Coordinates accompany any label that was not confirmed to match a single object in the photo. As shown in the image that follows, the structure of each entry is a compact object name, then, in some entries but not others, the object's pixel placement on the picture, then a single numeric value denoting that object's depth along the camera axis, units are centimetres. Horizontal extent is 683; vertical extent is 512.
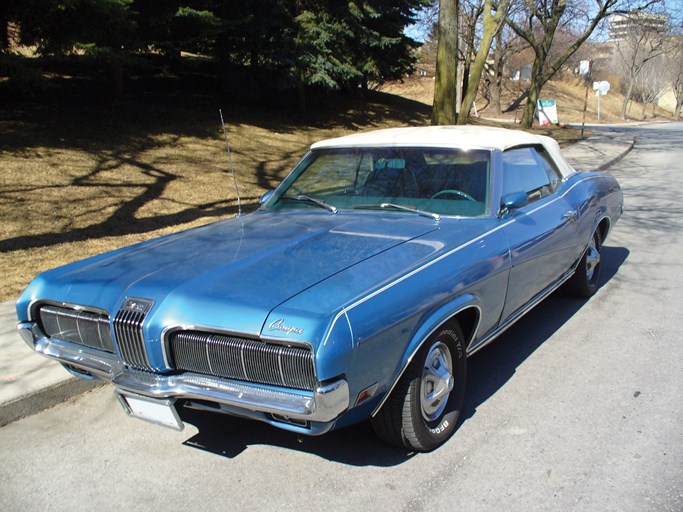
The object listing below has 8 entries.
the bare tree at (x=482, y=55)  1448
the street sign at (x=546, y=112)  2750
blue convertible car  252
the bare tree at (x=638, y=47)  2441
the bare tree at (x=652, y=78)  6206
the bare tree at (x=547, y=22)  2384
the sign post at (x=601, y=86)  2997
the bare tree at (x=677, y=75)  6034
